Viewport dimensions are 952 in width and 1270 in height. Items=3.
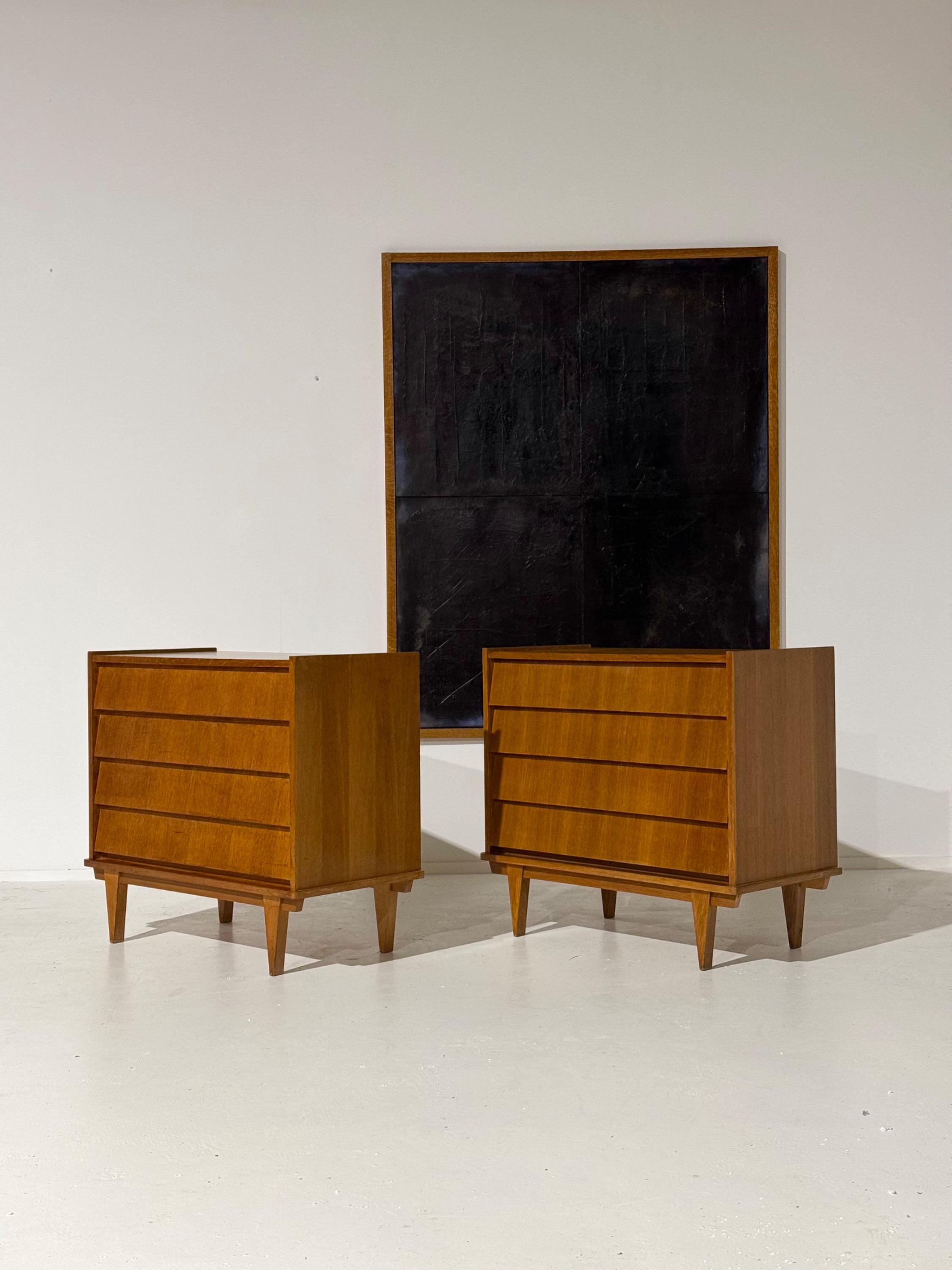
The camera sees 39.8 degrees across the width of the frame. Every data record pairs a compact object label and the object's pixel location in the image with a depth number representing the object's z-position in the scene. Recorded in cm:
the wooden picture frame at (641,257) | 502
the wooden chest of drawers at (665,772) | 347
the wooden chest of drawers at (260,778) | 346
